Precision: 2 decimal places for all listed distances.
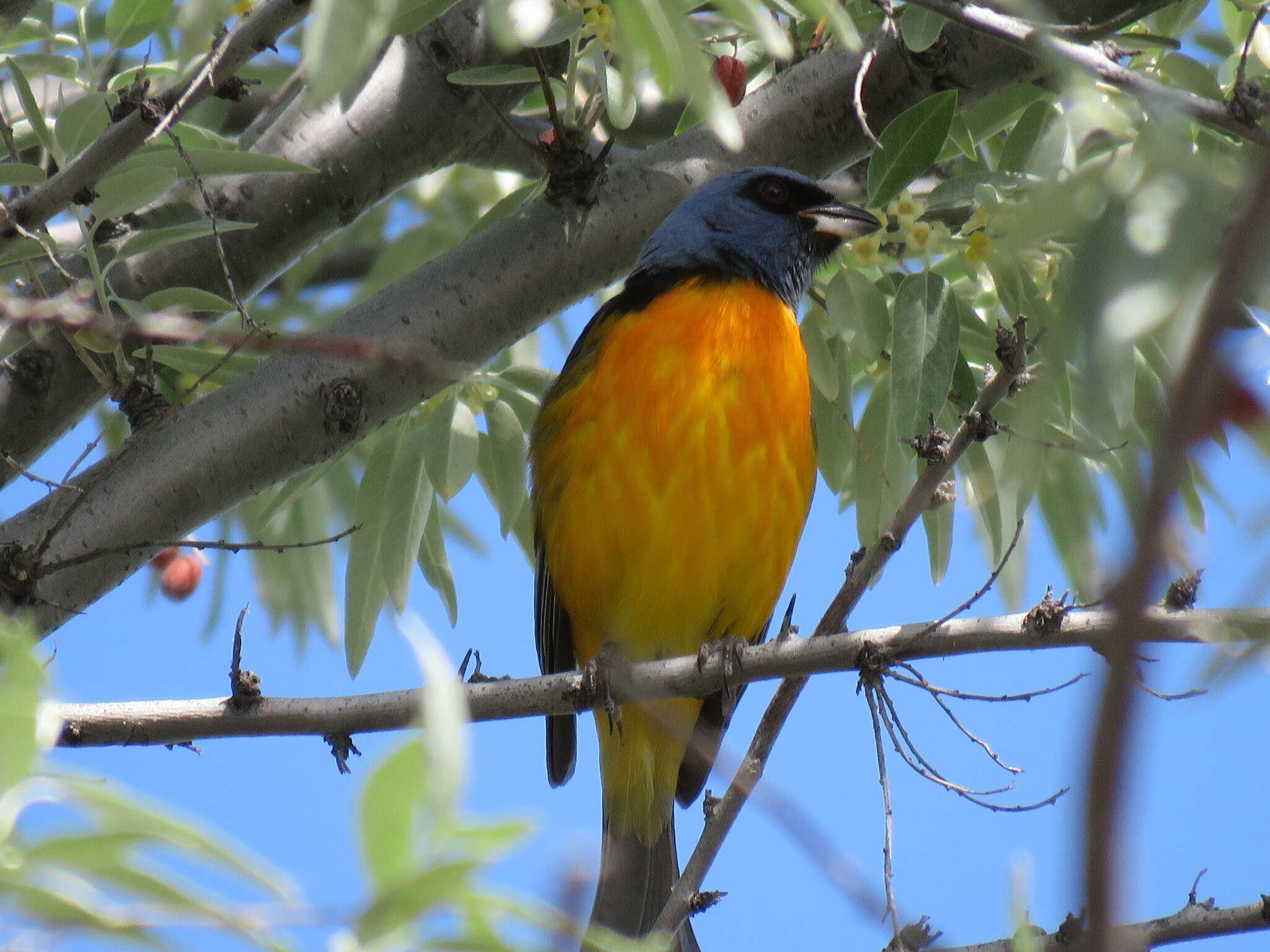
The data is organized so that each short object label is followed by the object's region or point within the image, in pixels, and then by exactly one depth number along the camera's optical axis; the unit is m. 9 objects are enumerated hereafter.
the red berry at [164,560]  10.16
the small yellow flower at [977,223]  7.22
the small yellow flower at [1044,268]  7.38
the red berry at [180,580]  10.30
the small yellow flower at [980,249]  7.01
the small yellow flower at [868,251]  7.87
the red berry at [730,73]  8.19
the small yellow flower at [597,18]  6.55
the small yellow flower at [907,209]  7.43
